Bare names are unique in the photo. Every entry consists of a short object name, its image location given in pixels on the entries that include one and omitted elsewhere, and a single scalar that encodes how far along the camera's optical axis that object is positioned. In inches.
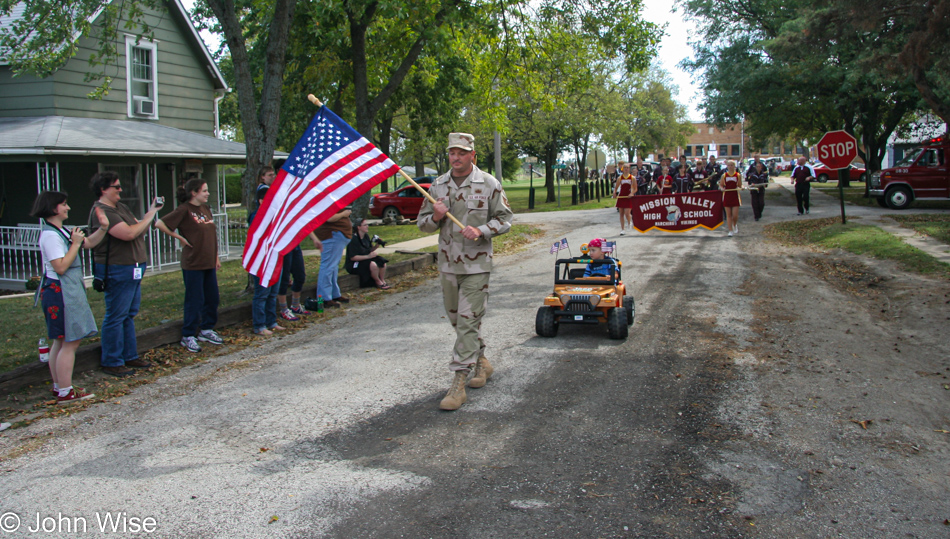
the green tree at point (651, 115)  2225.6
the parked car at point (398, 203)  1131.9
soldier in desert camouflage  227.3
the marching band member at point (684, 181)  826.9
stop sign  706.2
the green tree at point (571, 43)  669.3
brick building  4603.8
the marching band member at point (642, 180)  1104.2
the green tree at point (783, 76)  953.5
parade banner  648.4
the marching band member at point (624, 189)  716.7
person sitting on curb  458.0
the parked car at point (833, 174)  1699.1
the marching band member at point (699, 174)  879.1
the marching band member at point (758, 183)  833.5
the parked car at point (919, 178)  928.3
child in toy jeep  301.4
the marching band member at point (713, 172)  876.6
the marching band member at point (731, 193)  707.4
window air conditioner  708.0
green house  559.8
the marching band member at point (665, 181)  853.2
